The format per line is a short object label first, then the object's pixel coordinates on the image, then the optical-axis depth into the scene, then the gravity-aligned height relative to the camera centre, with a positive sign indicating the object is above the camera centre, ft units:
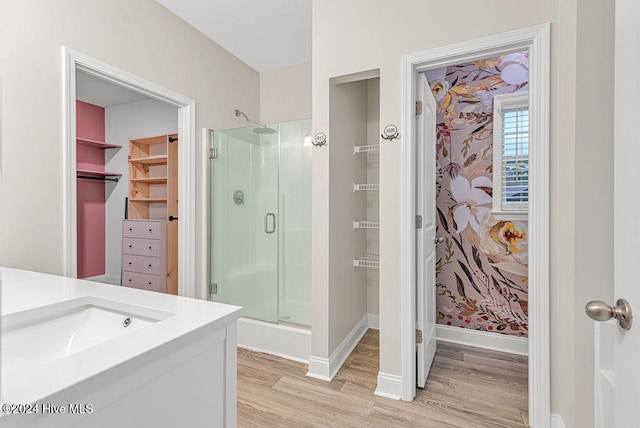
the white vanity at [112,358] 1.72 -1.08
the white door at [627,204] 1.81 +0.04
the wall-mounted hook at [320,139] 6.65 +1.57
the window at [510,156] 7.64 +1.39
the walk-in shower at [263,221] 8.11 -0.30
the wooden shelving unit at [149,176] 12.72 +1.47
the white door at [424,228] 6.15 -0.38
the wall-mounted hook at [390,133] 5.95 +1.54
